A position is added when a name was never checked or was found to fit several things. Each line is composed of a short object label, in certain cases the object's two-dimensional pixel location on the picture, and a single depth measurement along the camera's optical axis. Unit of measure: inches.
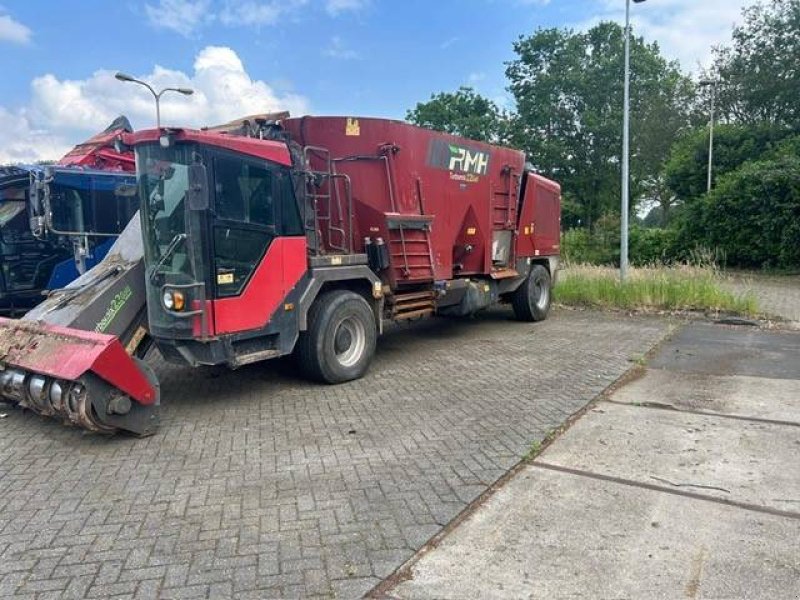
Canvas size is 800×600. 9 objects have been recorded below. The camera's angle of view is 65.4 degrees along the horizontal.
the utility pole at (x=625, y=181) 543.3
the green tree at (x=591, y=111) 1295.5
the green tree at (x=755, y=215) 799.1
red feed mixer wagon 199.9
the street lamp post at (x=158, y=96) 816.3
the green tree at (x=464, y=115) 1502.2
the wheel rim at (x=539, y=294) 440.8
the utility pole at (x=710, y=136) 1020.5
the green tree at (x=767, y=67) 1048.8
